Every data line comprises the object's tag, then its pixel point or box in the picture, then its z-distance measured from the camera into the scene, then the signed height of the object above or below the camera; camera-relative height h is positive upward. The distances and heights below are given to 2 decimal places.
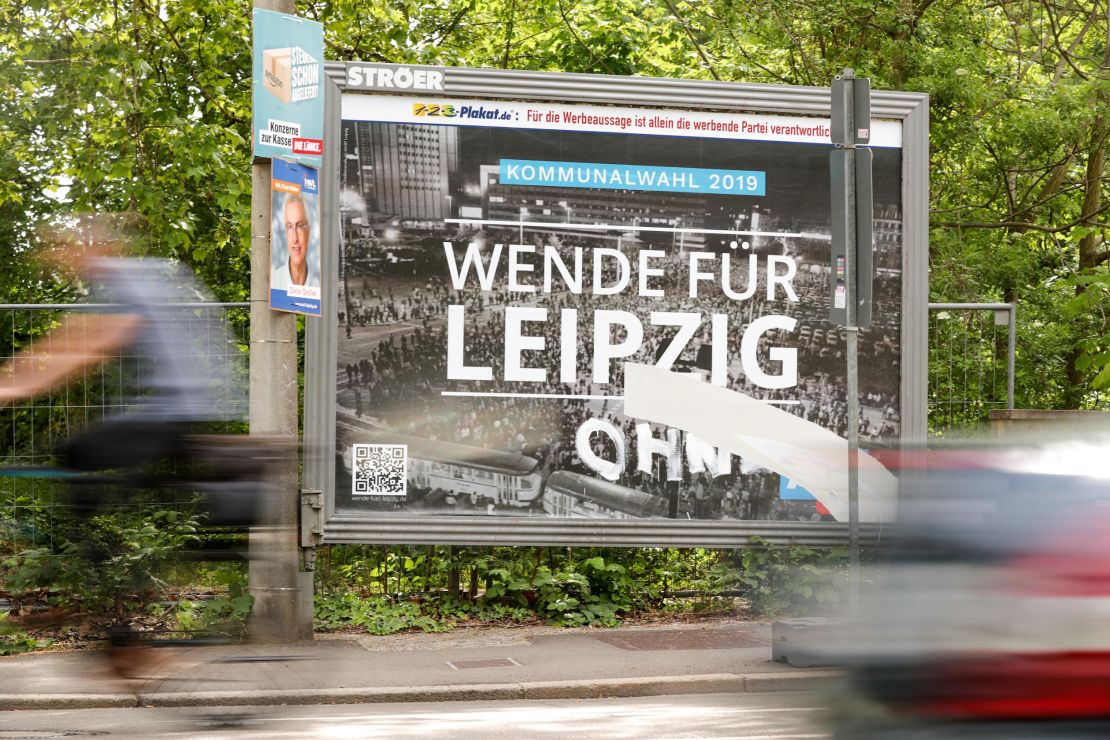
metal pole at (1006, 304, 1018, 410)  11.28 +0.10
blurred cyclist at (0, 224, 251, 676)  5.55 -0.07
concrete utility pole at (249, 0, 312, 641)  9.42 +0.09
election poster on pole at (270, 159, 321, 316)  9.41 +1.01
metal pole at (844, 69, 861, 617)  8.21 +0.44
